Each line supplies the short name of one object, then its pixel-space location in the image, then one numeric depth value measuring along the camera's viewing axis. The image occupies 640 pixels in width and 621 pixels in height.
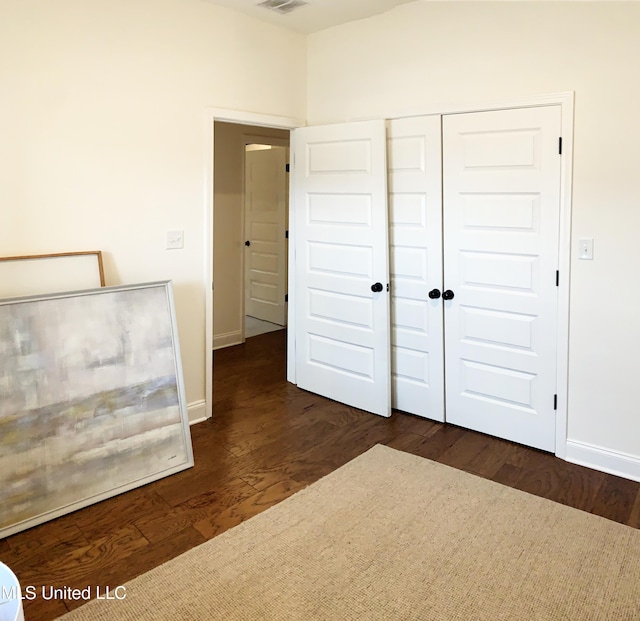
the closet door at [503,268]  3.15
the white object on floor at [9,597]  0.96
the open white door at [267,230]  6.45
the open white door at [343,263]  3.76
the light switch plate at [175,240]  3.47
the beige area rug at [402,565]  2.02
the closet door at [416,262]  3.60
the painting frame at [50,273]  2.77
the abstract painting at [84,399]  2.56
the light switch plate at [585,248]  2.98
